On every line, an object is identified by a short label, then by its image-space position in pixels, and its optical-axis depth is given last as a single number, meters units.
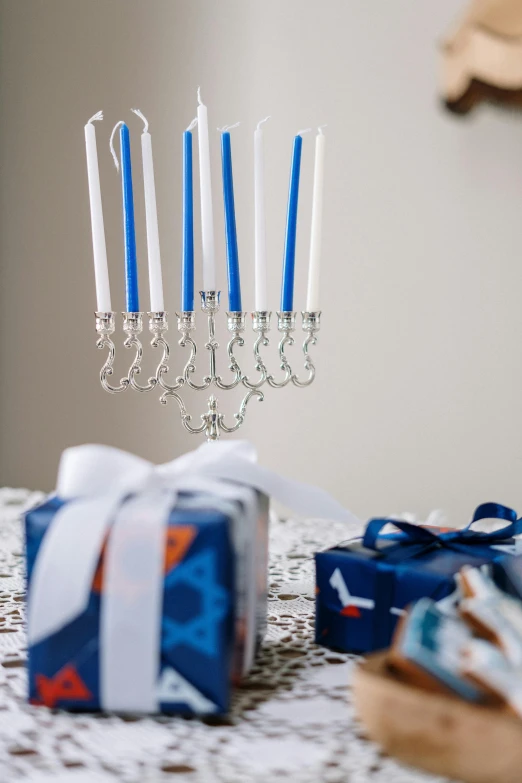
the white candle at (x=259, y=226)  0.89
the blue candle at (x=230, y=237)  0.89
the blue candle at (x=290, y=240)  0.90
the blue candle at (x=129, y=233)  0.89
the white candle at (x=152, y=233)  0.90
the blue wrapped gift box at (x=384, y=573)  0.64
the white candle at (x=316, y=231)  0.92
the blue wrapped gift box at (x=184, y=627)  0.55
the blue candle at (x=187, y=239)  0.90
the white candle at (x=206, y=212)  0.88
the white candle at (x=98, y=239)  0.89
